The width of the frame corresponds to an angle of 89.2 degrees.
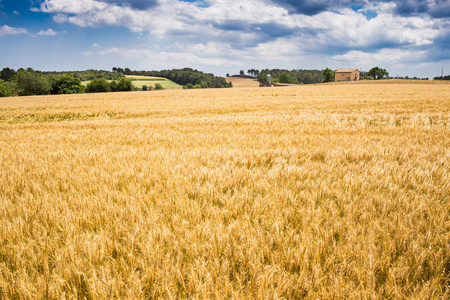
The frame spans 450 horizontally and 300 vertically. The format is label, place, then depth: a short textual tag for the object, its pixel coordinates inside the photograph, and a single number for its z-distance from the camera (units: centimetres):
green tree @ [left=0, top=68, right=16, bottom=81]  12661
